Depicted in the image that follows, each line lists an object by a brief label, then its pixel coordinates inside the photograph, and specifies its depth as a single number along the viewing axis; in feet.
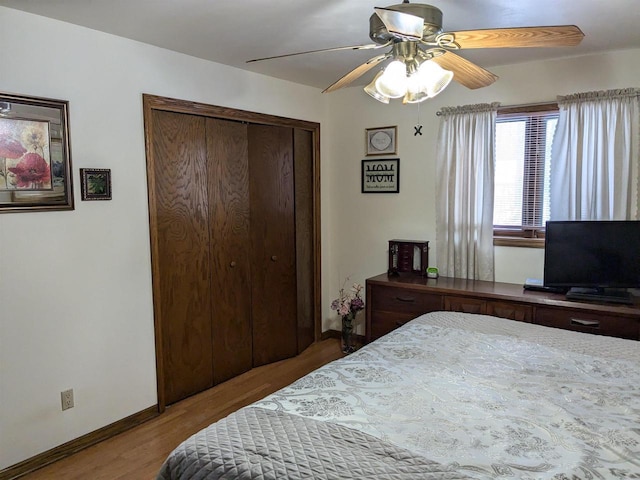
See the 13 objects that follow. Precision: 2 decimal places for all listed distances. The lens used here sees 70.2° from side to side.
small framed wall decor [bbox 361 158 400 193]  13.28
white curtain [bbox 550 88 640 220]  10.10
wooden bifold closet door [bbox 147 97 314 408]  10.18
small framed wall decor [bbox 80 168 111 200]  8.55
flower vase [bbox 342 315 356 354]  13.50
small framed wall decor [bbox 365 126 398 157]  13.20
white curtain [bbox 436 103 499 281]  11.59
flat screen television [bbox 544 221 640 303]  9.64
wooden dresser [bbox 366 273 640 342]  9.14
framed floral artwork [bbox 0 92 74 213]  7.54
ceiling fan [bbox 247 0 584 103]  5.25
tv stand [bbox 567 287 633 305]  9.41
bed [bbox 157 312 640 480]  4.22
